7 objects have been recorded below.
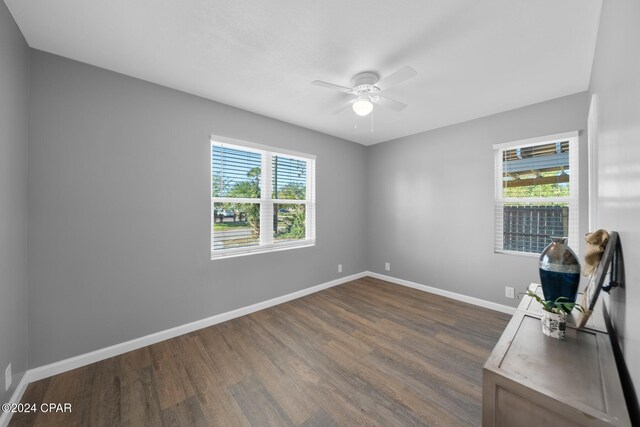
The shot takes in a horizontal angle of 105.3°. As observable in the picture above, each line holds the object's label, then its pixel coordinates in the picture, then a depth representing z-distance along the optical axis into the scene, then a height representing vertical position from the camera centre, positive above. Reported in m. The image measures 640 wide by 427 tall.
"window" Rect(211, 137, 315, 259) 2.90 +0.17
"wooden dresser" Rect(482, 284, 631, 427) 0.79 -0.63
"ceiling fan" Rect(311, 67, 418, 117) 1.91 +1.10
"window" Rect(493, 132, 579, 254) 2.65 +0.23
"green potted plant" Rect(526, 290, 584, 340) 1.18 -0.52
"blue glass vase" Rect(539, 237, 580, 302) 1.40 -0.35
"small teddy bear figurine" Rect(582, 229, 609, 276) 1.11 -0.17
